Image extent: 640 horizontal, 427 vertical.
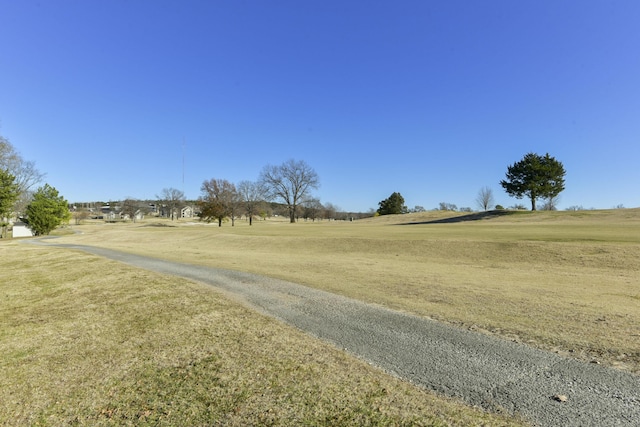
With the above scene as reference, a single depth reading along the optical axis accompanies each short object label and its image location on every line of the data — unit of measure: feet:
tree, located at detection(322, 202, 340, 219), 449.19
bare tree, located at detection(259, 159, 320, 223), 261.03
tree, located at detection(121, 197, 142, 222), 347.56
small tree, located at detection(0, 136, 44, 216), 137.35
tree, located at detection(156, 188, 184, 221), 387.18
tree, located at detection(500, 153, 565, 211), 182.80
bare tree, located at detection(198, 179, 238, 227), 218.18
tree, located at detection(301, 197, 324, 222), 343.09
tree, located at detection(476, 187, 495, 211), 335.67
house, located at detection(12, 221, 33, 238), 183.32
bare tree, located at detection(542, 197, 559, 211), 298.97
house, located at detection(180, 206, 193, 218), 475.31
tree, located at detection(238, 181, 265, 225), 254.06
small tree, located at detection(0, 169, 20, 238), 95.81
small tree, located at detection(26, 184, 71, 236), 169.48
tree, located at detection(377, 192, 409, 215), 331.39
